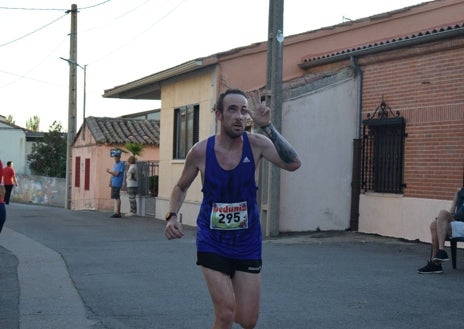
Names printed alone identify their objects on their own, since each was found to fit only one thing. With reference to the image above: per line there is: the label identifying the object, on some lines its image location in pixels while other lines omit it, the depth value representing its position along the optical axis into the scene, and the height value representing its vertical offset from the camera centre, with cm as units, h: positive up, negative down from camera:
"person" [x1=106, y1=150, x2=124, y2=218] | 2417 -50
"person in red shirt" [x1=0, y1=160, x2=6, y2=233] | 1044 -62
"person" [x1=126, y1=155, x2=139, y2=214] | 2458 -58
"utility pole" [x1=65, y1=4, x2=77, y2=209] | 3303 +343
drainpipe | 1648 +10
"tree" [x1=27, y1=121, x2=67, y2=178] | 6016 +46
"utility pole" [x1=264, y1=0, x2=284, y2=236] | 1523 +204
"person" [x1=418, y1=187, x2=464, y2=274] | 1053 -78
